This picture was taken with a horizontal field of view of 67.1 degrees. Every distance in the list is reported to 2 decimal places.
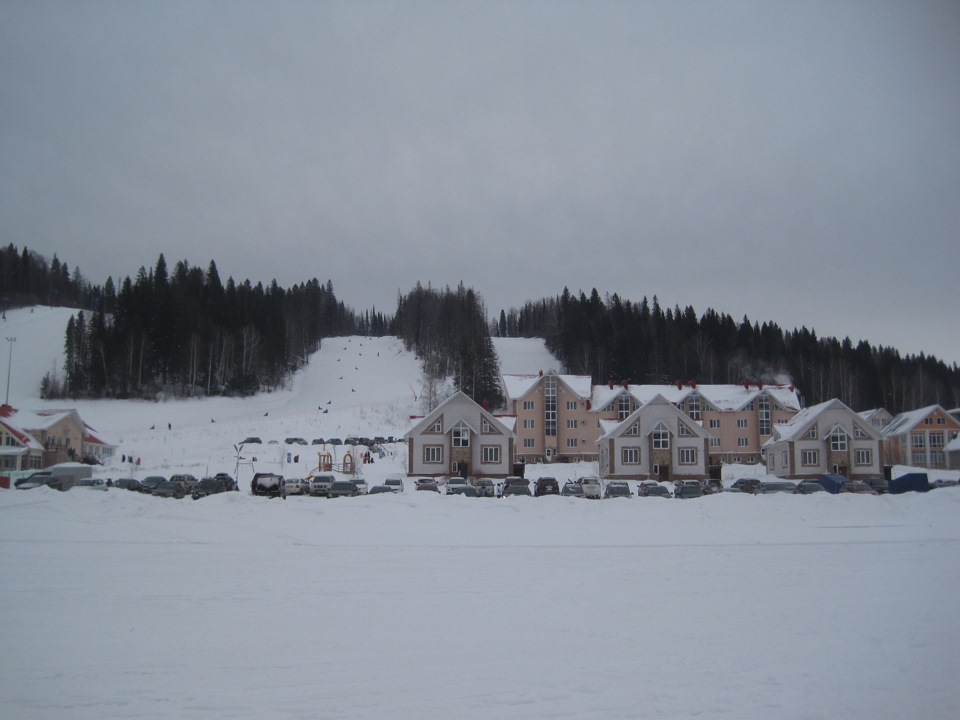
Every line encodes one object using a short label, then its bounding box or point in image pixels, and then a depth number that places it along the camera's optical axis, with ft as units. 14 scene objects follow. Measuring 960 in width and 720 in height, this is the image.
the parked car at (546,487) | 123.03
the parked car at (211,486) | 121.32
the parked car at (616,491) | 118.52
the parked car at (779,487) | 126.52
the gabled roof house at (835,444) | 197.26
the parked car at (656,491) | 126.00
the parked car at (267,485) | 120.26
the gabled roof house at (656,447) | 192.03
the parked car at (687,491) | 119.03
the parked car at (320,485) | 124.77
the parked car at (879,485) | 126.00
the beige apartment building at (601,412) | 234.38
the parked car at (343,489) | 118.32
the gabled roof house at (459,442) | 182.80
